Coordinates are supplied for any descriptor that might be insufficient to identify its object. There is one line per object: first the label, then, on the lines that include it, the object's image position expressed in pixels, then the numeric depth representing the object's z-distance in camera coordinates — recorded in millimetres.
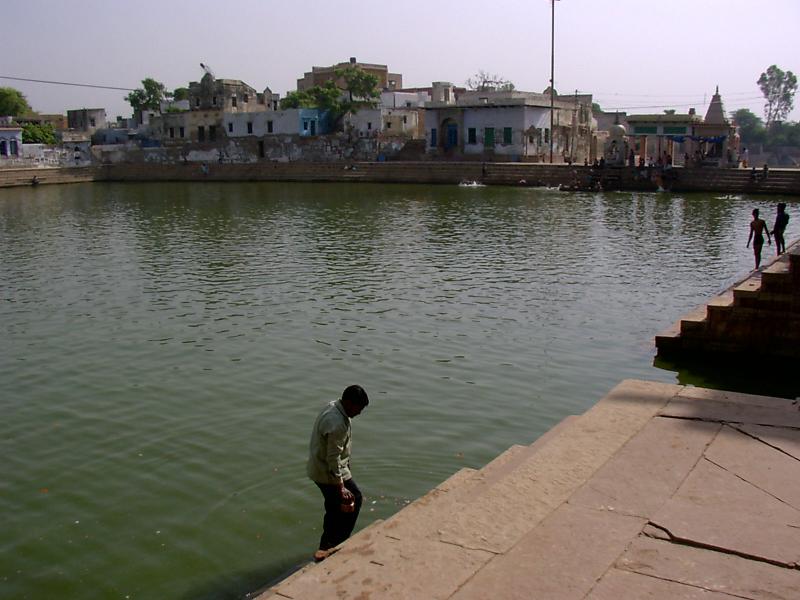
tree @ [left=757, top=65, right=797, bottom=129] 115938
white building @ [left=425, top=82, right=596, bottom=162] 57938
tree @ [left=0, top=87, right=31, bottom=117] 88812
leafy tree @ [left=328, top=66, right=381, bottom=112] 68938
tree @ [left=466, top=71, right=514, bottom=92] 78312
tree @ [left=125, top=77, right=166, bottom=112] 86188
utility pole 55375
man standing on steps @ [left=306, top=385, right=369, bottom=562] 5754
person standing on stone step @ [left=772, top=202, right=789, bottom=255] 18703
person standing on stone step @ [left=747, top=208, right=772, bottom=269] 18225
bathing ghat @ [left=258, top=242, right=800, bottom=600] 4559
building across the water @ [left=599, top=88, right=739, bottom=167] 47781
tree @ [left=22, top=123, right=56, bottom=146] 73062
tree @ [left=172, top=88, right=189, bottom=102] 87125
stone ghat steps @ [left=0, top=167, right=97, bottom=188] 59844
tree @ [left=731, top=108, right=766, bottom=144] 102938
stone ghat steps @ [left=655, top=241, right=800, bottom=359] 11469
